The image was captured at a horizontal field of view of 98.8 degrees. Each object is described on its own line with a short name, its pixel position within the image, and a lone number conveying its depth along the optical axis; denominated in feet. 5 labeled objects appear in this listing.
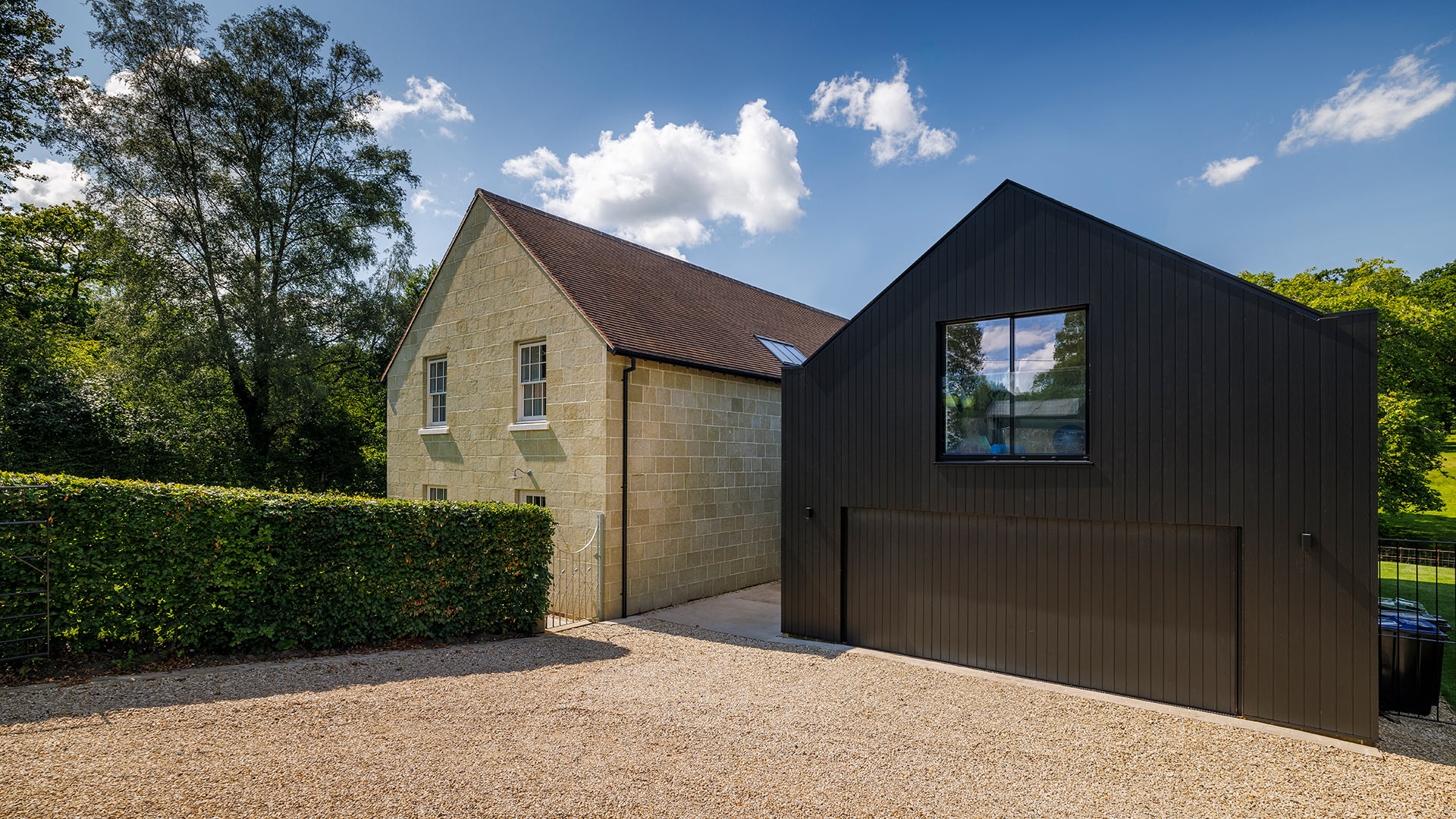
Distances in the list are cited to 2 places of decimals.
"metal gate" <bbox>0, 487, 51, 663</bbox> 21.36
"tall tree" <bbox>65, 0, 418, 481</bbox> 56.49
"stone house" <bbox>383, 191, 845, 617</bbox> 36.81
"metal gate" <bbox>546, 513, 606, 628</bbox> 35.17
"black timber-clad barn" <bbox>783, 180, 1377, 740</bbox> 20.24
